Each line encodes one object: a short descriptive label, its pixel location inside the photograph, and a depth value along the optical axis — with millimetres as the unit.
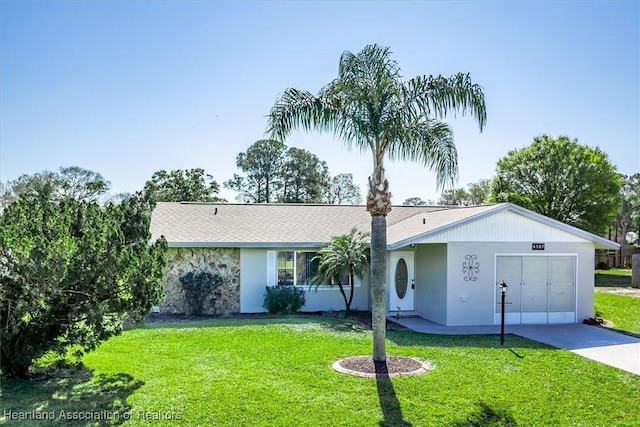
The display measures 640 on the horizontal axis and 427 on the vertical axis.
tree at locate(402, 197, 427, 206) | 56062
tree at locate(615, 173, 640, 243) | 45100
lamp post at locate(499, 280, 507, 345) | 10660
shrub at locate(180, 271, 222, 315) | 14713
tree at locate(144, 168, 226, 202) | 37969
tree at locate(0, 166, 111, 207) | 39397
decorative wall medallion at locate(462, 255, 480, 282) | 13125
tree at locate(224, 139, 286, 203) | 43812
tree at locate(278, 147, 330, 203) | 43438
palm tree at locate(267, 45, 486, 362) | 8625
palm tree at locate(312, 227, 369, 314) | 13977
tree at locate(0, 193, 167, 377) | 6430
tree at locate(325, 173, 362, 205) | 46375
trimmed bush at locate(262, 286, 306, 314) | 14852
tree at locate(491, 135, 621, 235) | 29000
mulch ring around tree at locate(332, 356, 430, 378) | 8070
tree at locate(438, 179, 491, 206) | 48688
